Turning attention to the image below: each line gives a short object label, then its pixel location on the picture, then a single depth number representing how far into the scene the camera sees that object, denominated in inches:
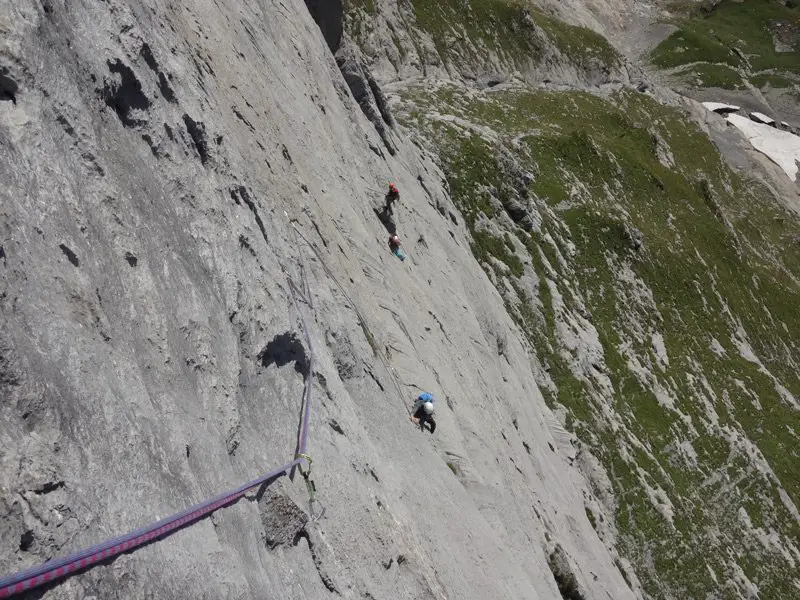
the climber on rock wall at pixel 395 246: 898.7
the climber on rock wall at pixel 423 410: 629.6
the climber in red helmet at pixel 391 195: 955.3
